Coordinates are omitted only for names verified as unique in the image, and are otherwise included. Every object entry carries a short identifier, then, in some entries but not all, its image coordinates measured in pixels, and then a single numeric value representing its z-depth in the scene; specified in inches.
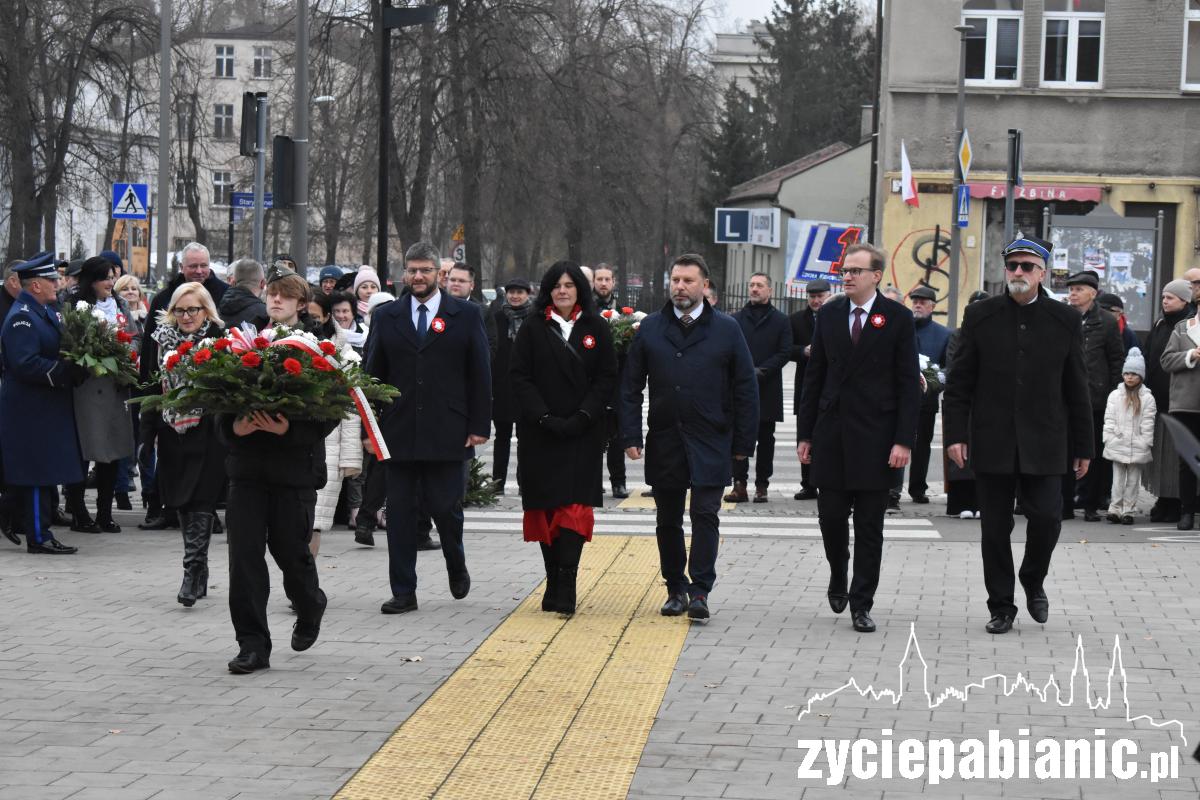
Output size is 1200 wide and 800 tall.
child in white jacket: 550.9
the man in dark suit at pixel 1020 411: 351.3
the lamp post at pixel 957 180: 1110.1
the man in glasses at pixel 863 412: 357.1
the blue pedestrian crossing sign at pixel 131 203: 992.2
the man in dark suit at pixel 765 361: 601.3
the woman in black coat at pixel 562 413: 366.0
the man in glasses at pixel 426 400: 368.5
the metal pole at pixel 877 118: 1502.2
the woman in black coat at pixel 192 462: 365.1
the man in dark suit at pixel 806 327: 619.8
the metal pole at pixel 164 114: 1107.3
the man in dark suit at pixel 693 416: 364.5
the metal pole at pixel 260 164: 769.6
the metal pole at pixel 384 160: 837.2
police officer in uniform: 459.8
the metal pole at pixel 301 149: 730.4
